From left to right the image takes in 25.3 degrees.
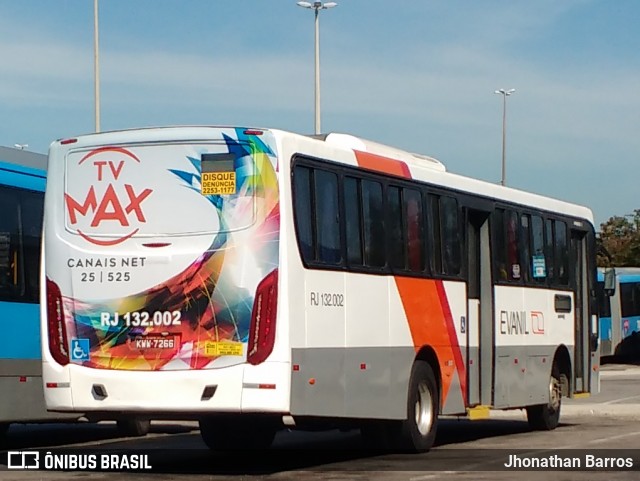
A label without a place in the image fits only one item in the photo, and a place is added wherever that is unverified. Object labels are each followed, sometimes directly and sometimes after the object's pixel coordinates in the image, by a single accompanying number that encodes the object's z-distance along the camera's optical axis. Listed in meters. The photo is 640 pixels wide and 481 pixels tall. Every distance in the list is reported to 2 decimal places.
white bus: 12.95
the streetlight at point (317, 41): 41.31
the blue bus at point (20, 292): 16.52
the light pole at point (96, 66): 36.84
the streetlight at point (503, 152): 68.89
